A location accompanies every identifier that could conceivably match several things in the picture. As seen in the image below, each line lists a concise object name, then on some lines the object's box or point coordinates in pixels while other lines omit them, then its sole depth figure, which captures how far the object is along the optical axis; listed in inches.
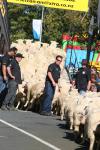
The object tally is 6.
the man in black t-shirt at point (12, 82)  757.3
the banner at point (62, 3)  971.9
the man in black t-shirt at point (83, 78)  743.7
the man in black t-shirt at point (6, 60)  756.6
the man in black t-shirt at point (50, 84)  737.0
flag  1326.3
